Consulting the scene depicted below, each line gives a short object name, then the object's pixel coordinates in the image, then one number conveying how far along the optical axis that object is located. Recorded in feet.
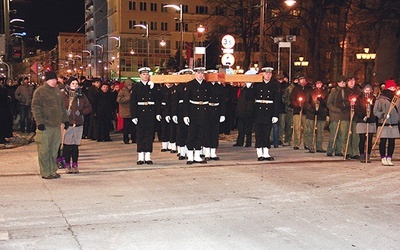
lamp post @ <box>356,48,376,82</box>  137.49
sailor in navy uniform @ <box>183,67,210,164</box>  43.21
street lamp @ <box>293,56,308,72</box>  160.35
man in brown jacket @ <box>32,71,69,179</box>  36.37
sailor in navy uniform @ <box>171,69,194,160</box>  45.80
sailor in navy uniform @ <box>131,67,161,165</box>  43.06
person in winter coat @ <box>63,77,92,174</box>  38.83
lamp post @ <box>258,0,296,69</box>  71.90
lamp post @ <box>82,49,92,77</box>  368.19
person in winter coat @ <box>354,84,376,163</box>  44.73
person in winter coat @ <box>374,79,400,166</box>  43.19
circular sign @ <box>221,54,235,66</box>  64.23
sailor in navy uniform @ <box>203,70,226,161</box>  44.37
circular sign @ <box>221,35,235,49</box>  66.28
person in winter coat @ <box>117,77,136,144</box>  58.44
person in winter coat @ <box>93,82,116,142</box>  60.75
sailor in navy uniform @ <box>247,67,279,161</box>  45.14
